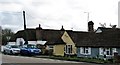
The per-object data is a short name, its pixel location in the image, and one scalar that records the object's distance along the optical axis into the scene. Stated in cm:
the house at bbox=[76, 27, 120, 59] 2607
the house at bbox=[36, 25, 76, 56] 3261
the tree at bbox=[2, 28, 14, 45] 4841
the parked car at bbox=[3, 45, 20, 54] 3125
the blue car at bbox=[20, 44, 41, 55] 2989
